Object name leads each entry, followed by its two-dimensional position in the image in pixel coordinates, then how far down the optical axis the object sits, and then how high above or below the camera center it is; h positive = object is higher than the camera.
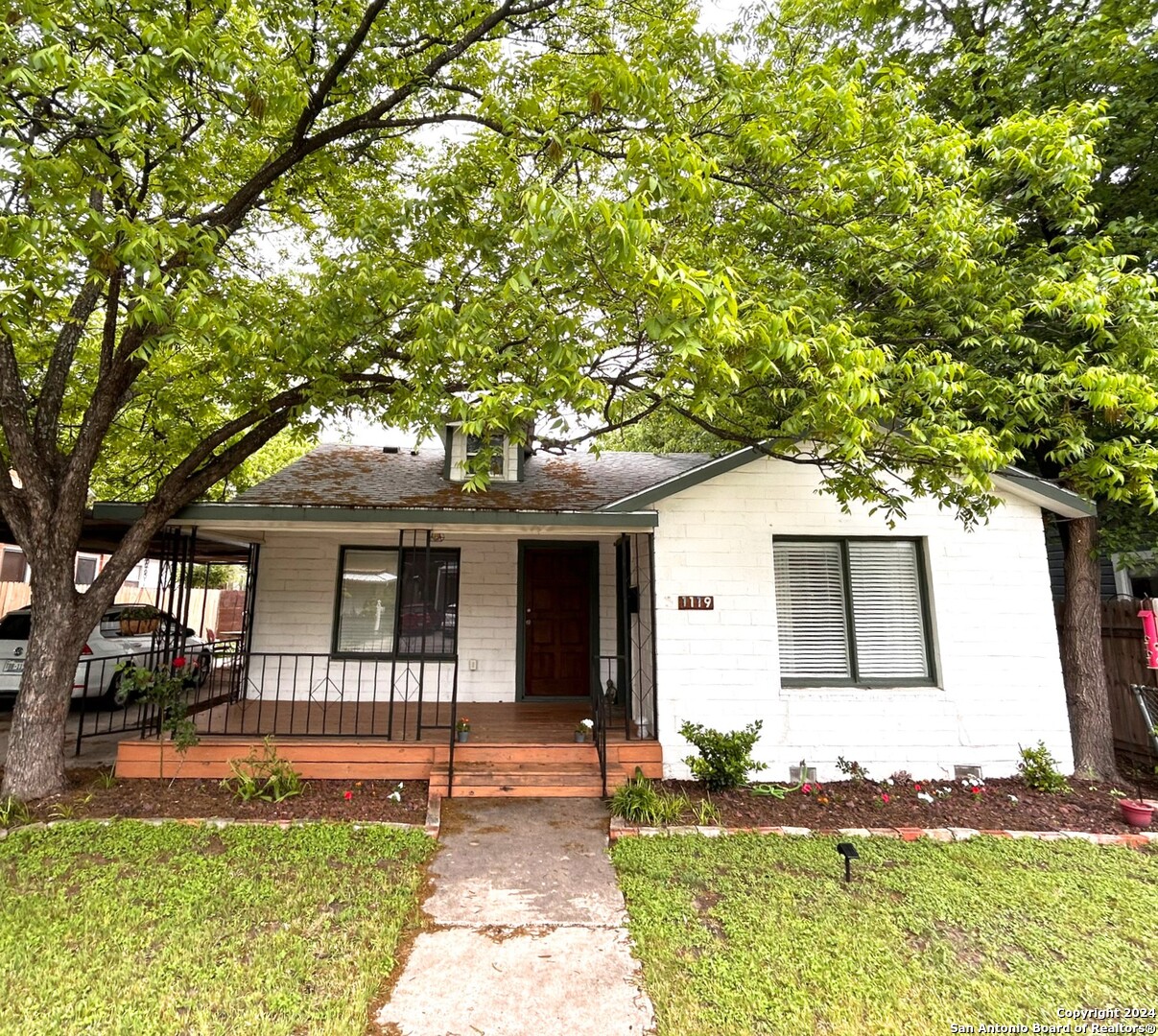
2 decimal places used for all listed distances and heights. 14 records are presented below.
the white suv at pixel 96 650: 8.13 -0.41
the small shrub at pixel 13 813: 4.65 -1.55
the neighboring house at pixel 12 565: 15.62 +1.56
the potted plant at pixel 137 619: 9.05 +0.05
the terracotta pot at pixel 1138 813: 5.00 -1.62
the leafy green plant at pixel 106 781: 5.42 -1.50
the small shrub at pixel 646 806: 4.99 -1.58
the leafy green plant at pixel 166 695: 5.61 -0.75
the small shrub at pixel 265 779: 5.31 -1.46
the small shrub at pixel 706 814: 4.98 -1.66
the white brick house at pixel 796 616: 6.00 +0.08
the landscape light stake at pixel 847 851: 3.74 -1.46
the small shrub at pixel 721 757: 5.50 -1.26
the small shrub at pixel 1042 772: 5.72 -1.47
